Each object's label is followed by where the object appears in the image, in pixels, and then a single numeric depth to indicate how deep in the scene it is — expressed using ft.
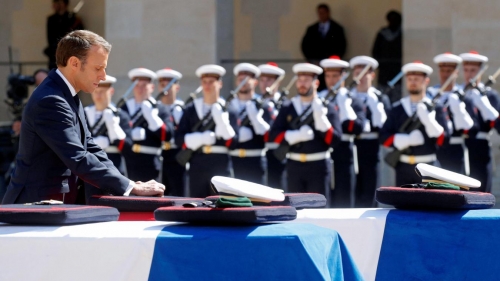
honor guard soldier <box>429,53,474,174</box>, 61.09
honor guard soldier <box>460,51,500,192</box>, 61.73
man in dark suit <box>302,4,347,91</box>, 85.40
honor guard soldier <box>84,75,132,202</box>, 65.62
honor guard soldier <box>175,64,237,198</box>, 62.73
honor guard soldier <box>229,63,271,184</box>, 64.27
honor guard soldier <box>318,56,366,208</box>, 62.33
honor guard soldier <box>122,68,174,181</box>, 66.37
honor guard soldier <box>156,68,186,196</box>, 66.67
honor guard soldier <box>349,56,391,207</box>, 63.73
